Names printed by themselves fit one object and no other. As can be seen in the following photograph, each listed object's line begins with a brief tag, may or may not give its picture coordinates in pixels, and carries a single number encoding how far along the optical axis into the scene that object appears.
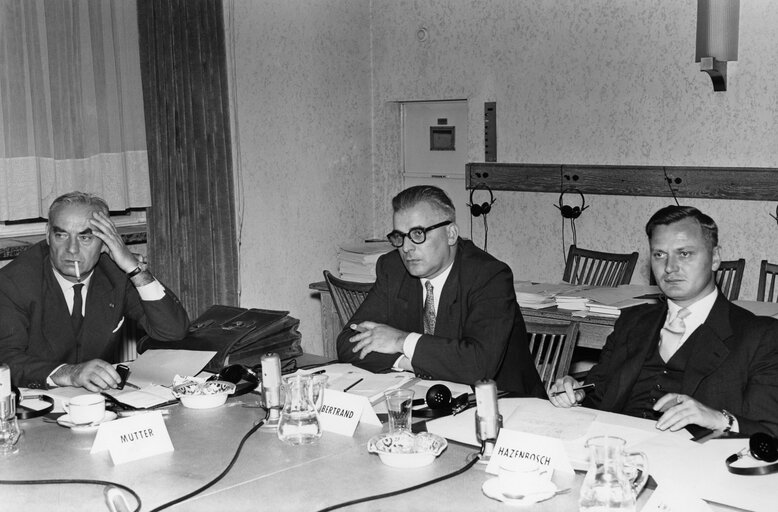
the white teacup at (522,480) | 1.80
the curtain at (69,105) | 4.18
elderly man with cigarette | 2.96
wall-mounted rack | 4.68
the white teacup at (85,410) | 2.30
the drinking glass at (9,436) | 2.16
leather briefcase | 3.01
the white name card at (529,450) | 1.89
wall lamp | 4.50
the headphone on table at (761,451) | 1.87
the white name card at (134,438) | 2.06
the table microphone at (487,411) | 2.05
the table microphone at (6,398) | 2.18
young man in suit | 2.37
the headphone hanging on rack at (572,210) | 5.30
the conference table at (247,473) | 1.82
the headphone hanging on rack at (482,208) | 5.68
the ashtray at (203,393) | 2.48
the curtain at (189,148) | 4.63
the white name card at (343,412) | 2.23
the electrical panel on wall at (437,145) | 5.89
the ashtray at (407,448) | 1.98
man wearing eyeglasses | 2.86
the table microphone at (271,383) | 2.38
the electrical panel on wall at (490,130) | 5.58
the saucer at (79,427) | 2.30
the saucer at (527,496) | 1.77
